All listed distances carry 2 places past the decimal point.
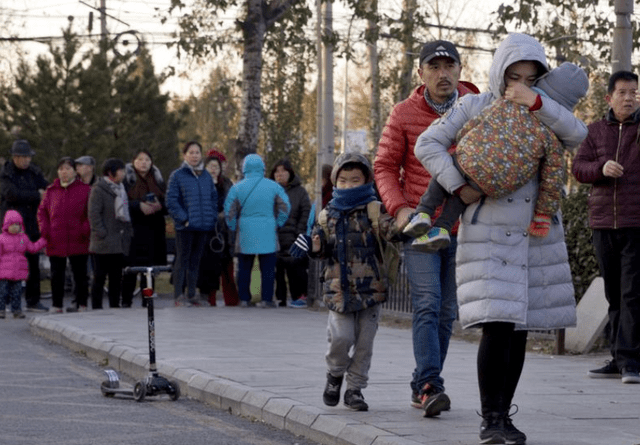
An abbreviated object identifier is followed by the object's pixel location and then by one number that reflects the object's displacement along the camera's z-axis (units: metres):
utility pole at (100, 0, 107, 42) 41.71
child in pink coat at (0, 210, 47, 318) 17.91
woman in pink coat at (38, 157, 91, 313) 17.94
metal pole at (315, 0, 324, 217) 21.93
